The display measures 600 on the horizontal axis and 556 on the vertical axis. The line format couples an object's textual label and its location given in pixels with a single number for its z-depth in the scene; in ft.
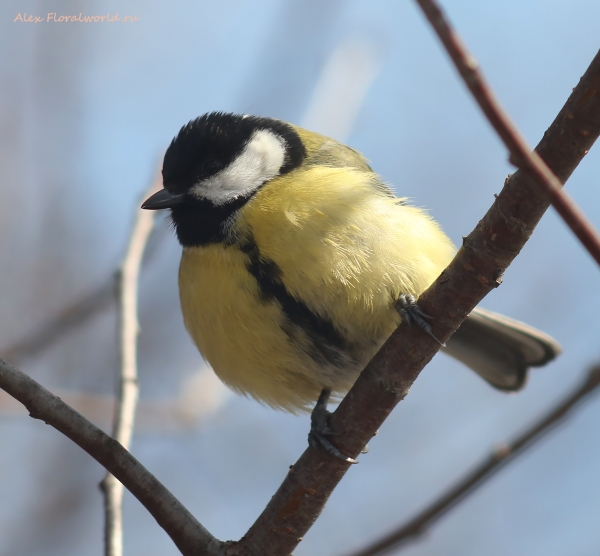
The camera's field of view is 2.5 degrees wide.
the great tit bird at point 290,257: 8.03
